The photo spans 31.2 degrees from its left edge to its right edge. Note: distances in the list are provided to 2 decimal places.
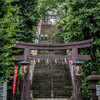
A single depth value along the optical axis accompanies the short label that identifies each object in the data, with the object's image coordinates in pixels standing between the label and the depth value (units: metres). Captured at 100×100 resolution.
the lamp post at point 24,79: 11.86
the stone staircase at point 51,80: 15.47
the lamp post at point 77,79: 11.54
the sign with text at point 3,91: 10.85
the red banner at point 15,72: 11.78
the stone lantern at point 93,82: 8.37
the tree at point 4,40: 7.80
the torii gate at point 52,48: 13.17
